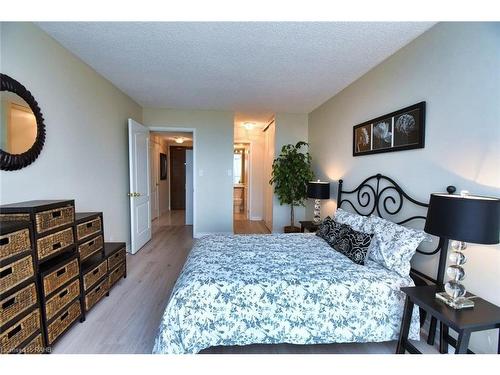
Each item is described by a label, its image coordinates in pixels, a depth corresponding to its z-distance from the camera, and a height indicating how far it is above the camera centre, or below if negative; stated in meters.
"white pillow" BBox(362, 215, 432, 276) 1.75 -0.56
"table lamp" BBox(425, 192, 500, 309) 1.20 -0.27
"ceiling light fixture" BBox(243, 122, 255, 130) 5.45 +1.12
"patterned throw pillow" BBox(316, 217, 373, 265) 1.93 -0.61
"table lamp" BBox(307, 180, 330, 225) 3.40 -0.25
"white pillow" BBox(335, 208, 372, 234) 2.31 -0.49
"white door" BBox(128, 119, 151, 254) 3.57 -0.23
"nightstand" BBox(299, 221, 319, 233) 3.46 -0.81
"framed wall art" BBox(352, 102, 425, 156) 1.98 +0.41
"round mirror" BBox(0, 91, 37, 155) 1.61 +0.33
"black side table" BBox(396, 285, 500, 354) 1.18 -0.75
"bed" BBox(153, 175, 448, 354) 1.51 -0.90
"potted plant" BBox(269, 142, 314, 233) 4.05 -0.06
